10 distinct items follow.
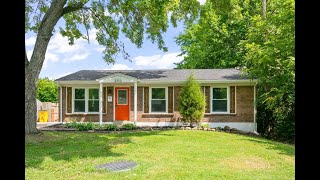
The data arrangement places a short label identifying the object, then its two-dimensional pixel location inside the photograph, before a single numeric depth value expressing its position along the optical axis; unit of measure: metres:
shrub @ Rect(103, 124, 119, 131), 11.61
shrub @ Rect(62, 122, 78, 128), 12.34
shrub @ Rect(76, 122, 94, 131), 11.62
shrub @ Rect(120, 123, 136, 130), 11.85
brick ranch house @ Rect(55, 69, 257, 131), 13.32
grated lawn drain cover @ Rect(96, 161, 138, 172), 5.38
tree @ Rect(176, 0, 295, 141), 10.40
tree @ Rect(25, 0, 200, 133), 9.34
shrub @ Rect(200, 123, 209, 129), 12.45
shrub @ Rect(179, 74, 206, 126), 12.33
